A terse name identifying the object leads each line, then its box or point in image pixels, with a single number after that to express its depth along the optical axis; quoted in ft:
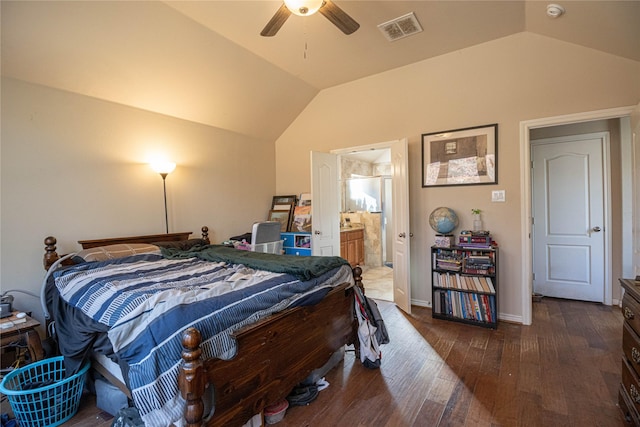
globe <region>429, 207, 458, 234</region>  11.35
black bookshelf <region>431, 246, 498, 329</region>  10.44
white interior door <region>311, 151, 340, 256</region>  13.87
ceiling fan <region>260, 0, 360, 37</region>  6.43
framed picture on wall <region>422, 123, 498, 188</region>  11.07
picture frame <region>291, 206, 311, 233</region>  15.05
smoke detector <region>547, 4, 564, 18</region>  8.01
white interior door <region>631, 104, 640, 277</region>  7.54
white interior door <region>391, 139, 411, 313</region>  11.85
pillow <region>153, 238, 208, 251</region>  10.92
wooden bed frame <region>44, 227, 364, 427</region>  4.23
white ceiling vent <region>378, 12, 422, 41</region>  9.24
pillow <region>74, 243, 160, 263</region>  8.65
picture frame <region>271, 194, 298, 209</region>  16.10
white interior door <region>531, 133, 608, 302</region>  12.35
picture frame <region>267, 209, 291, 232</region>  15.78
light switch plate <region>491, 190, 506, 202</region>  10.91
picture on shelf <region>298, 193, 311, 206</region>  15.57
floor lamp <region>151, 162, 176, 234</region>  11.23
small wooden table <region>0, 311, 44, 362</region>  6.70
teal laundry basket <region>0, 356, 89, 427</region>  5.81
